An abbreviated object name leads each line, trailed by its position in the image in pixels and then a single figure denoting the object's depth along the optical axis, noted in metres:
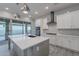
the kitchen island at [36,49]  0.84
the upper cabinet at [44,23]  1.91
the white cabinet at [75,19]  2.25
